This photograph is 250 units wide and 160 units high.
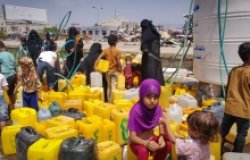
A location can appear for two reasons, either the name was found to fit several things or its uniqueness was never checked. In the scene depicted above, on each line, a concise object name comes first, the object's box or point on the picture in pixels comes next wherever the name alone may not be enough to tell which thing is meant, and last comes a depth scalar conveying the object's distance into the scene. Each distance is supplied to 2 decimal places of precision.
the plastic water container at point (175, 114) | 2.85
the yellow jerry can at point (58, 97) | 3.62
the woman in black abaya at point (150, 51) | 3.79
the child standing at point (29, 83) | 3.08
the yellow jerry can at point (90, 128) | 2.50
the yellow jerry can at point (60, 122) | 2.56
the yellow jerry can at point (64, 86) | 4.11
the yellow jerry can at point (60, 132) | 2.27
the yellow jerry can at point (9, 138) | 2.56
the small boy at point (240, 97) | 2.21
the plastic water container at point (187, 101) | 3.42
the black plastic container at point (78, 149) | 1.97
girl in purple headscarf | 1.89
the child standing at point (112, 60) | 4.14
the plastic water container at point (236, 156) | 1.87
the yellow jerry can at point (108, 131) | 2.59
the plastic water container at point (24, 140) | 2.20
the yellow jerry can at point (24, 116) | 2.74
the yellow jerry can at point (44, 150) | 2.02
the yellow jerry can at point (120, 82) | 4.22
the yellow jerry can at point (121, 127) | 2.70
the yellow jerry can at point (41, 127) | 2.55
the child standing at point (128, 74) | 4.34
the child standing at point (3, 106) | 2.93
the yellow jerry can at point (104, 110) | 2.89
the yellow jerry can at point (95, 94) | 3.67
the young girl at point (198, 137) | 1.57
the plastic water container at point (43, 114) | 2.96
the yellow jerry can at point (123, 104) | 3.02
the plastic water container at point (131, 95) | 3.63
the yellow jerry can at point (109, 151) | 2.10
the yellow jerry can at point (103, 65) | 4.20
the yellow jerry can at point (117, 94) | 3.76
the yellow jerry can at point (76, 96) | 3.59
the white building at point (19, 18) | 60.77
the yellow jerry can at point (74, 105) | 3.32
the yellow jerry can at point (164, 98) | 3.57
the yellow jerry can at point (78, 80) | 4.59
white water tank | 3.37
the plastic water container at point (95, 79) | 4.46
